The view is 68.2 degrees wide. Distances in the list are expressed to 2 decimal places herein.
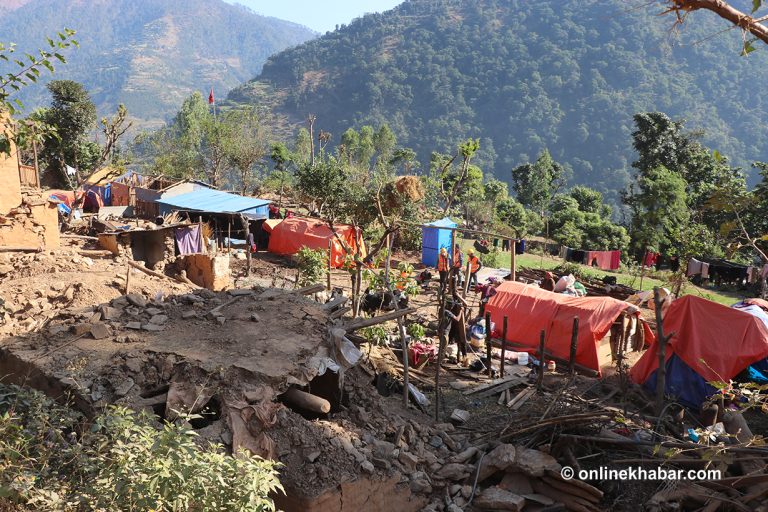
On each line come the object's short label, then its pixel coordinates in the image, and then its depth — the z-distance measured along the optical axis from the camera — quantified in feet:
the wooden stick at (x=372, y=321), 21.07
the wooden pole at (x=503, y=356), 28.64
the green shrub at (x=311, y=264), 38.73
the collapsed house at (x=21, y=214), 31.78
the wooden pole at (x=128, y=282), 29.01
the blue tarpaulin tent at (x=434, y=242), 66.08
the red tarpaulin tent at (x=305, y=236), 59.93
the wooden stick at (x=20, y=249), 30.45
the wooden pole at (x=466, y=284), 44.87
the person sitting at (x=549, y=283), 44.78
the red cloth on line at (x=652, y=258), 76.14
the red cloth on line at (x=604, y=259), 81.00
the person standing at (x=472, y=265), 46.53
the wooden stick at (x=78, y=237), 44.57
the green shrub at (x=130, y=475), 10.12
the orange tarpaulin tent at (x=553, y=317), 32.30
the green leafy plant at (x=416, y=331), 28.73
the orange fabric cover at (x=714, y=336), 25.18
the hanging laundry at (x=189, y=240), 47.98
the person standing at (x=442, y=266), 24.67
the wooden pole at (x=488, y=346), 29.89
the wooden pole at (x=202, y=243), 48.91
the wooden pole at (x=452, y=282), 31.40
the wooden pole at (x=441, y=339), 22.22
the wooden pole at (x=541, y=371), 23.30
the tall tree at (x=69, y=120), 81.82
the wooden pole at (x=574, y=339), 26.43
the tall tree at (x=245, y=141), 103.40
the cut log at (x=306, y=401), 17.15
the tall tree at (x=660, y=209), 81.51
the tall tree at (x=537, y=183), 135.64
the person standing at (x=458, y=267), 36.89
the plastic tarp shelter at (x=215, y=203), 60.70
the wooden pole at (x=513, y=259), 39.63
